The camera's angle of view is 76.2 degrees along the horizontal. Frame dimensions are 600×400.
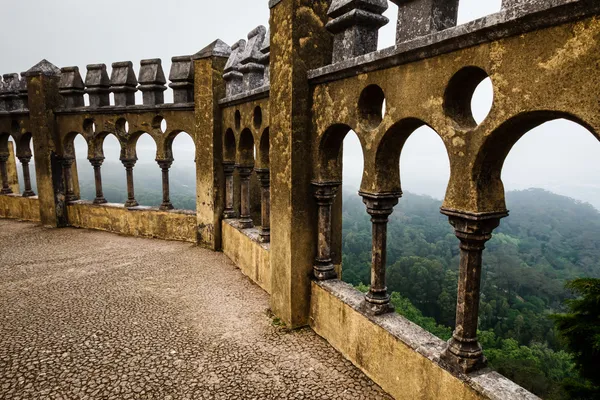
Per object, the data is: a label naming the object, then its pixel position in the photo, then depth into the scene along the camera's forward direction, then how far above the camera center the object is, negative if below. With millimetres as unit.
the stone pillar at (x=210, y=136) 7871 +602
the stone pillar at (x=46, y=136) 9812 +750
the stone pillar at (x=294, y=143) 4445 +269
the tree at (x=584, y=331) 6840 -3091
